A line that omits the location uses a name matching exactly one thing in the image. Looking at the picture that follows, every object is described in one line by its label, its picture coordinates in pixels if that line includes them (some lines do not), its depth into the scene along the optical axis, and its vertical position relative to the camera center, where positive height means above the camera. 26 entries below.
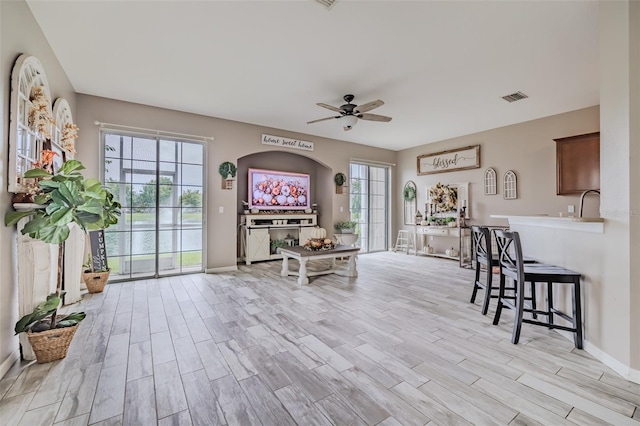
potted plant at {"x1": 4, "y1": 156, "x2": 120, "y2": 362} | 2.00 -0.05
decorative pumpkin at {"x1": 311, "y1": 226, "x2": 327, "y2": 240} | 5.22 -0.37
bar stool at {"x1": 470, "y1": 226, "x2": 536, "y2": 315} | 3.00 -0.51
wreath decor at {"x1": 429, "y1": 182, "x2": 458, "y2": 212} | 6.52 +0.41
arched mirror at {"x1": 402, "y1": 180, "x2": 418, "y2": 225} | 7.40 +0.32
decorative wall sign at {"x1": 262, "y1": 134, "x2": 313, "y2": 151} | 5.70 +1.54
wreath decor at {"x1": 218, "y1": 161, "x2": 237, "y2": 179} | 5.18 +0.84
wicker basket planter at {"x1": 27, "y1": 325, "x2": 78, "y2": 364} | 2.06 -0.98
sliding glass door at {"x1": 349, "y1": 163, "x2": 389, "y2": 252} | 7.51 +0.28
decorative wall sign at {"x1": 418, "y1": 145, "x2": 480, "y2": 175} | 6.20 +1.28
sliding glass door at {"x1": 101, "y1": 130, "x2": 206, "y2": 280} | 4.46 +0.18
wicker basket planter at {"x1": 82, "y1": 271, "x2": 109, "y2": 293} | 3.82 -0.92
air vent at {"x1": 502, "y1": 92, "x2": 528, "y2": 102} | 4.10 +1.77
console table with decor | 5.91 -0.60
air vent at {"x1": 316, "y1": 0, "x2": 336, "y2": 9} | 2.28 +1.75
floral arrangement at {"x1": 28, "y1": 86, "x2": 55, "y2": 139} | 2.45 +0.92
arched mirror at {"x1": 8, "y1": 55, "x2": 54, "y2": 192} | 2.11 +0.84
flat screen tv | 6.13 +0.55
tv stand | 5.91 -0.36
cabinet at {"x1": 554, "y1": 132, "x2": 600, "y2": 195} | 4.30 +0.82
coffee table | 4.26 -0.68
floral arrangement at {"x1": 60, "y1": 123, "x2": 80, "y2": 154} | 3.28 +0.94
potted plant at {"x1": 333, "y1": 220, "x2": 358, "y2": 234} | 6.59 -0.32
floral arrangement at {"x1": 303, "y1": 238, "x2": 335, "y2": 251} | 4.61 -0.52
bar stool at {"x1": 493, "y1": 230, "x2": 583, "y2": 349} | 2.25 -0.55
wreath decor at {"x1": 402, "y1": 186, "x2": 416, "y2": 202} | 7.38 +0.55
